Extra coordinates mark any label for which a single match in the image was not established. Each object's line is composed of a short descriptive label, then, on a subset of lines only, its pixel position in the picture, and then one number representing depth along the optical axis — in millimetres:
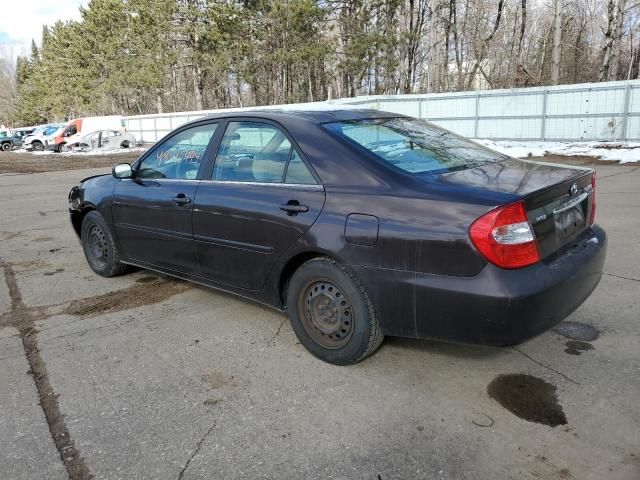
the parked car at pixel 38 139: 35469
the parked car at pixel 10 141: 40594
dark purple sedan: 2688
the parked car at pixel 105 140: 30703
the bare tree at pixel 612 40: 24609
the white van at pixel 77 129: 32034
